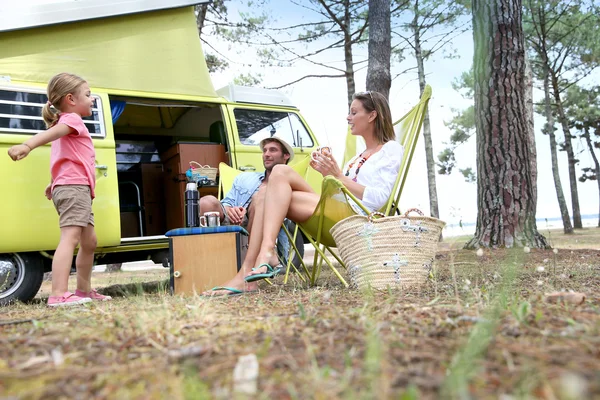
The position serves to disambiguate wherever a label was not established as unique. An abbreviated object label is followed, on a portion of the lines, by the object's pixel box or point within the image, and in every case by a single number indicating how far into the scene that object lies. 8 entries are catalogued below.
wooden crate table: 2.97
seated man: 3.47
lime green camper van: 3.46
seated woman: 2.75
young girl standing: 2.88
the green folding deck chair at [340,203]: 2.82
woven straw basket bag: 2.55
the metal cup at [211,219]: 3.22
